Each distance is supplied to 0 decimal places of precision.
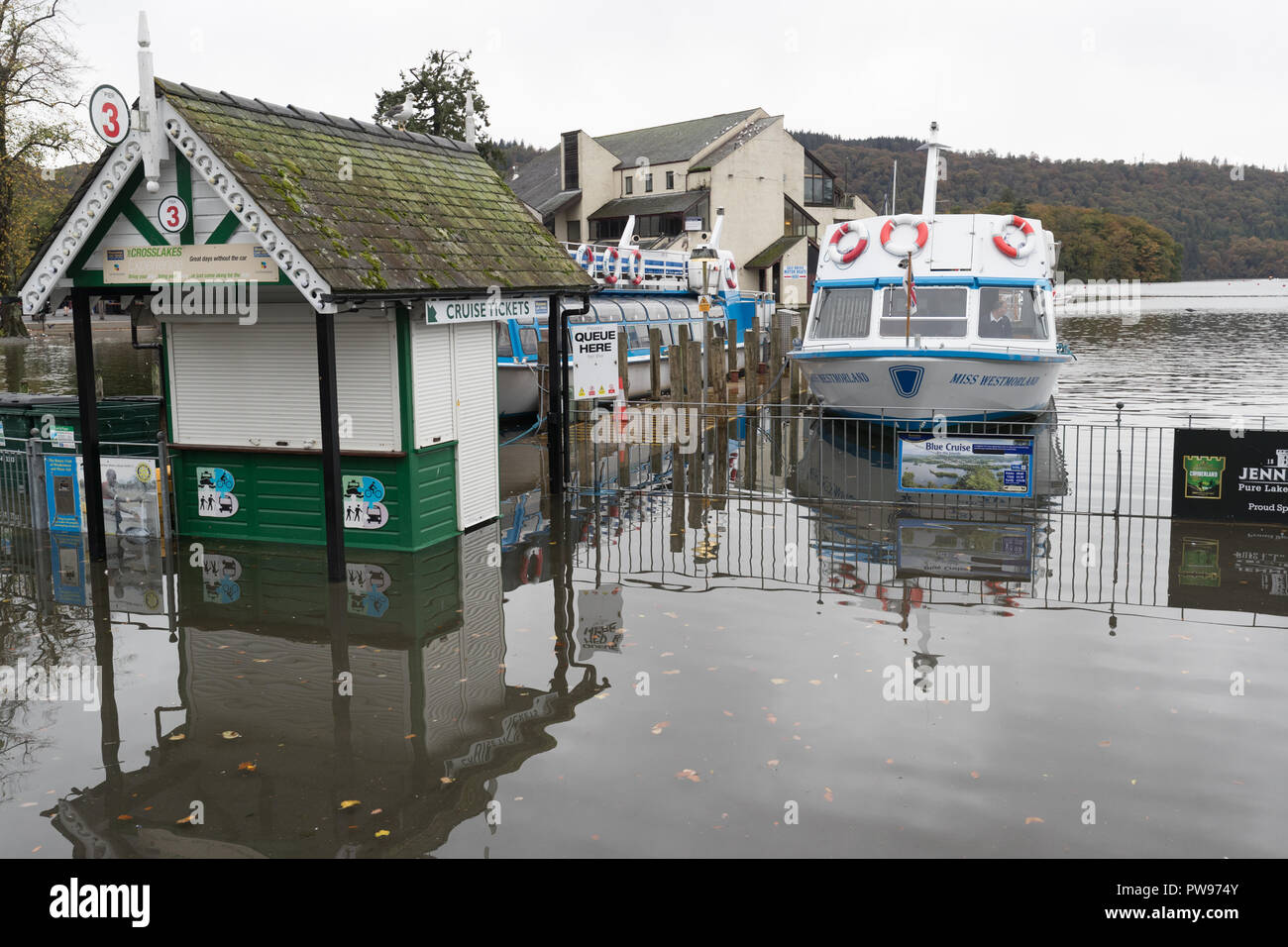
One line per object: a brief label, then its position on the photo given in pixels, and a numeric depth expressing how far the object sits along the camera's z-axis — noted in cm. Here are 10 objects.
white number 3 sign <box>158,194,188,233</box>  1176
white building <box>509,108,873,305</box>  6412
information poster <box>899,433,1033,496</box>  1516
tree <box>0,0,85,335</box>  3625
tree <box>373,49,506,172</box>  4681
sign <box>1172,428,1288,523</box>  1394
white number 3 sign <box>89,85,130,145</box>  1121
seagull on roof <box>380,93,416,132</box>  1466
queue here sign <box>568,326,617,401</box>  1580
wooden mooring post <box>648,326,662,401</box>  2633
